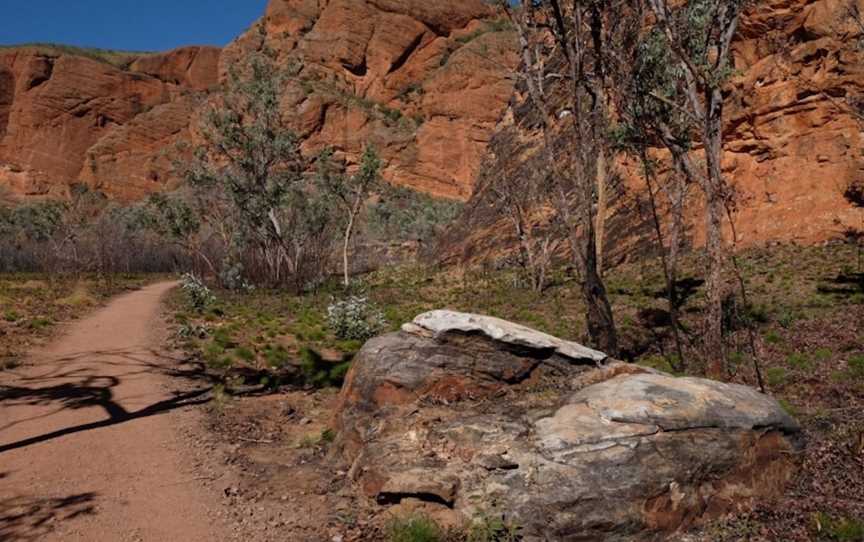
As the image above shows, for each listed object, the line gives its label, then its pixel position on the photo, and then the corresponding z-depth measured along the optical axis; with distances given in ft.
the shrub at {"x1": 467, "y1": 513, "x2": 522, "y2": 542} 13.89
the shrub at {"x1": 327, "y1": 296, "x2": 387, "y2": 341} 40.91
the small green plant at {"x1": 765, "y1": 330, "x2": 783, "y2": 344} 34.37
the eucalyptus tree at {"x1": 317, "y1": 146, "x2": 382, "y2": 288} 76.48
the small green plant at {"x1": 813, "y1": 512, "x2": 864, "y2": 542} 13.88
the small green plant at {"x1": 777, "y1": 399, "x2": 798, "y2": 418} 22.74
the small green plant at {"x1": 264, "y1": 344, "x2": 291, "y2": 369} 34.37
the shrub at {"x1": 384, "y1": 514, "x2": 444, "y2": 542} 14.07
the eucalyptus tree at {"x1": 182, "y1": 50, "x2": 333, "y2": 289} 75.87
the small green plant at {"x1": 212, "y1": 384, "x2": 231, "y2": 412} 25.64
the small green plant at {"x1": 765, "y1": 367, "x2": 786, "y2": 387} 27.43
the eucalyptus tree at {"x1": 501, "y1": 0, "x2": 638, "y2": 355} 31.12
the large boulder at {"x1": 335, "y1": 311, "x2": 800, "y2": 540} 14.35
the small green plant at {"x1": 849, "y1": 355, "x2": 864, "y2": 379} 26.93
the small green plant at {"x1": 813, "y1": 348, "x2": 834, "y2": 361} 30.07
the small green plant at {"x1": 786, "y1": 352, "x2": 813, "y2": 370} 29.30
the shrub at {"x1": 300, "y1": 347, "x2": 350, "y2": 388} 30.86
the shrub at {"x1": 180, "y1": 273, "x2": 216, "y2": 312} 53.57
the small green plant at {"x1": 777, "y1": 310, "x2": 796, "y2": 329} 37.29
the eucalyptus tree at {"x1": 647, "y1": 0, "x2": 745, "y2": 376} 27.12
